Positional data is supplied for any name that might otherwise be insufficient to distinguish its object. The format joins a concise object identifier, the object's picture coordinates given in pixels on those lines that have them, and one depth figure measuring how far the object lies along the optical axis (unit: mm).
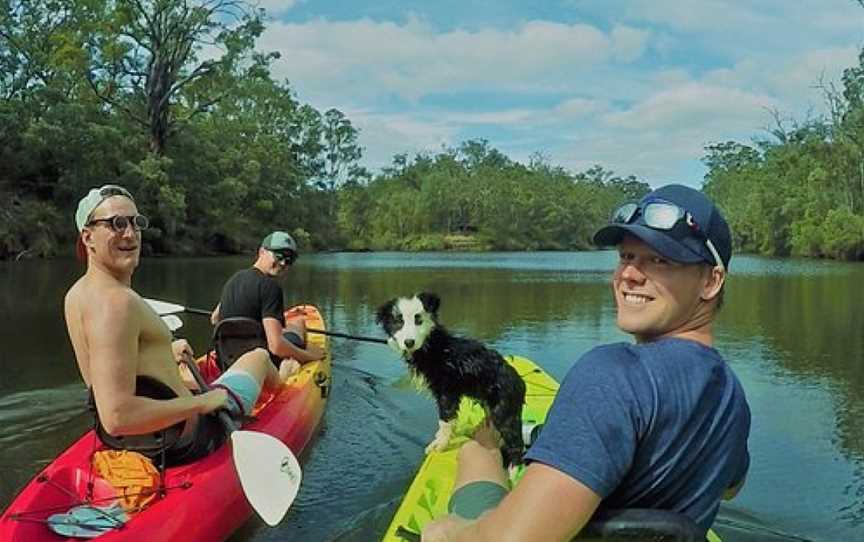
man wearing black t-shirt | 6279
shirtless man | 3344
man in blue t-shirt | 1582
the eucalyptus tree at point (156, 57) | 35562
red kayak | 3426
